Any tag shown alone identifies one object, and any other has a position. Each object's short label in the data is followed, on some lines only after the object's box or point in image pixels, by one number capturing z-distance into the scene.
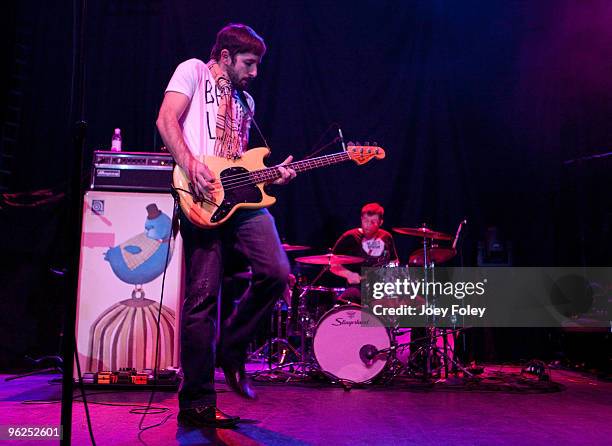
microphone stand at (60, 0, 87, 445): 1.98
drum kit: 5.30
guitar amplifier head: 4.80
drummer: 6.60
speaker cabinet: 4.60
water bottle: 5.21
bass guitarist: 2.97
